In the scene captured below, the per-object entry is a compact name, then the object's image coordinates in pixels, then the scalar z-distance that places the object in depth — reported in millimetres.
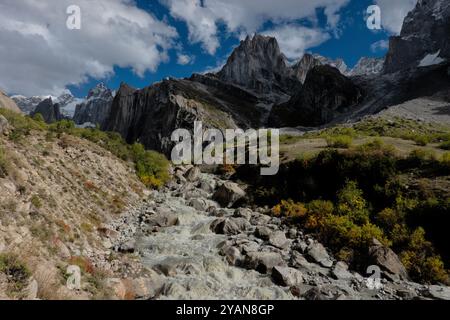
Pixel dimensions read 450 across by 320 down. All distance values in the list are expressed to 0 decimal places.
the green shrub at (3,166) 16816
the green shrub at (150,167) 34938
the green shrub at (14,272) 11209
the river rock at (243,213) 25862
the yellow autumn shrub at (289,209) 24625
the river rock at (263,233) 21892
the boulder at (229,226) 23312
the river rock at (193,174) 40062
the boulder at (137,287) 14625
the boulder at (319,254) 18750
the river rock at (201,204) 29125
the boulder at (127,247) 19297
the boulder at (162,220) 24359
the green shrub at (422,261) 16875
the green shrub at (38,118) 31562
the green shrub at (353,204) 22375
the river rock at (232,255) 18812
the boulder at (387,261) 17312
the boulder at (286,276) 16750
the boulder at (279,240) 20797
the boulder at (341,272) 17453
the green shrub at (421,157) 24884
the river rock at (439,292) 15247
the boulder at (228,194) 30250
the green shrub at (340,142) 33744
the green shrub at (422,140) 33688
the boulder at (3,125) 22178
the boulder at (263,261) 17984
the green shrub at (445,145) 31094
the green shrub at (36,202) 16872
